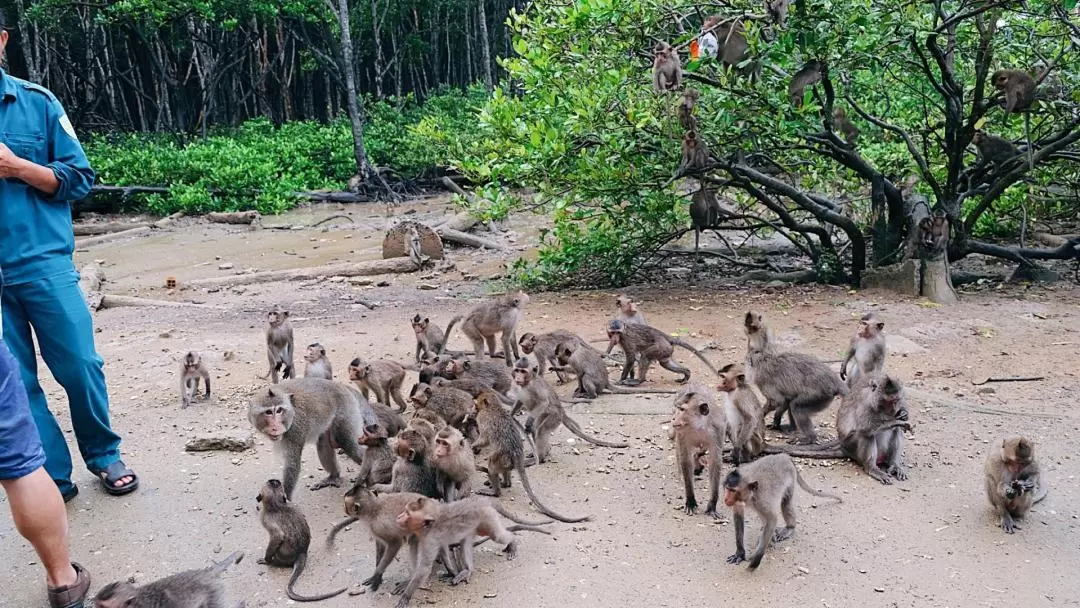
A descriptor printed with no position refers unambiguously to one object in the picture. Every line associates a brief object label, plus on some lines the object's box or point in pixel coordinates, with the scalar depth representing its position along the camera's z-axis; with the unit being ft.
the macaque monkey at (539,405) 19.30
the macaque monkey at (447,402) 18.83
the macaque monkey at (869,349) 21.67
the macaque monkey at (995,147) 33.27
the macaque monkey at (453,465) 15.93
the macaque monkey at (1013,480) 15.38
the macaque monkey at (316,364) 22.82
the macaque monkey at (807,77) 28.37
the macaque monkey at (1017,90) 29.94
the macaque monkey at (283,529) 14.73
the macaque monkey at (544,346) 24.31
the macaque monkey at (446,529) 13.82
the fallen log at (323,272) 42.78
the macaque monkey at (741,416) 18.10
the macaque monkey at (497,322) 26.78
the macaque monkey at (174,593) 12.08
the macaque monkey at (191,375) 23.38
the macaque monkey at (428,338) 26.08
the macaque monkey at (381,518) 14.30
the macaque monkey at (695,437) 16.74
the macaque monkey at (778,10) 24.59
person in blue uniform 15.64
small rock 20.24
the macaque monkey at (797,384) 19.33
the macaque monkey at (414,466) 16.30
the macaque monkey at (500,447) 17.37
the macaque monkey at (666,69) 27.58
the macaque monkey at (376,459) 17.25
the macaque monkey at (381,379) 22.31
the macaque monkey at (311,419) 16.29
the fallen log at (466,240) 51.52
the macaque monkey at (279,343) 24.98
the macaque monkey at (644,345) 24.41
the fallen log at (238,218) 63.98
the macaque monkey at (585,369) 23.12
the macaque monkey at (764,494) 14.25
